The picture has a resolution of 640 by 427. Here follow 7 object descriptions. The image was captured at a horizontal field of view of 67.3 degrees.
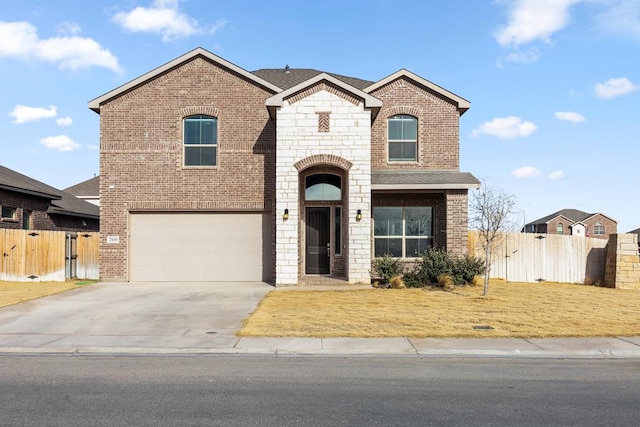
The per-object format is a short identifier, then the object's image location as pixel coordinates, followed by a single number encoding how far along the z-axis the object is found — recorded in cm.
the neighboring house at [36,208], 2119
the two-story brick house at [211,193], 1780
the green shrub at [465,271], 1645
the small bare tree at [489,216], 1518
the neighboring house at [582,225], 7188
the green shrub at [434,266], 1633
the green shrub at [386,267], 1638
